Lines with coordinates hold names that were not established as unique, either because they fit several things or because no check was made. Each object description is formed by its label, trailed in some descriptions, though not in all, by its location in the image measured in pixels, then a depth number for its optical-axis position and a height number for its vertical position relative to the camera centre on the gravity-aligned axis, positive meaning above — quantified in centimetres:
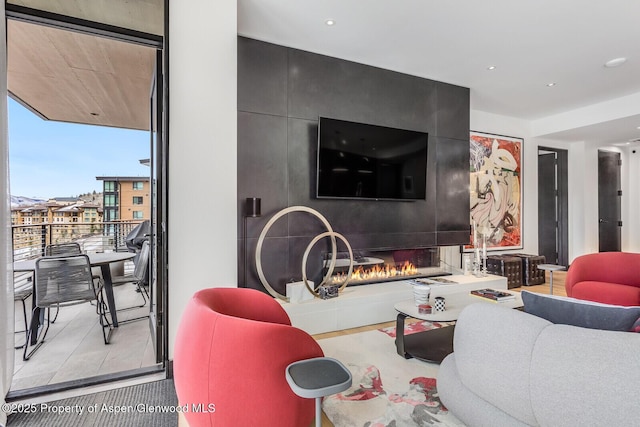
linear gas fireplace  384 -62
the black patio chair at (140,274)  361 -64
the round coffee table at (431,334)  256 -111
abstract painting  559 +45
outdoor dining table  287 -45
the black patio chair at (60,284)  281 -60
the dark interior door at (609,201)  706 +33
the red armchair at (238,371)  143 -68
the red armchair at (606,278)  317 -65
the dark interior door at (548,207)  686 +20
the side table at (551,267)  402 -63
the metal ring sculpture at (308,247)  322 -29
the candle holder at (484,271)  459 -78
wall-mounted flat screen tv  366 +66
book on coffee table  300 -74
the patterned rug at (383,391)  190 -117
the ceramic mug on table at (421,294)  273 -65
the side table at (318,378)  123 -65
